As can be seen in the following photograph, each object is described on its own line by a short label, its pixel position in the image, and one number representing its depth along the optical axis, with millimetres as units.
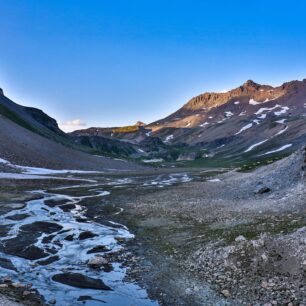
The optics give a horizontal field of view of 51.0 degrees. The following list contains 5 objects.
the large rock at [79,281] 15444
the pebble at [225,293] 13903
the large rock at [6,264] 17348
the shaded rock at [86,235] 24106
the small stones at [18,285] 14798
